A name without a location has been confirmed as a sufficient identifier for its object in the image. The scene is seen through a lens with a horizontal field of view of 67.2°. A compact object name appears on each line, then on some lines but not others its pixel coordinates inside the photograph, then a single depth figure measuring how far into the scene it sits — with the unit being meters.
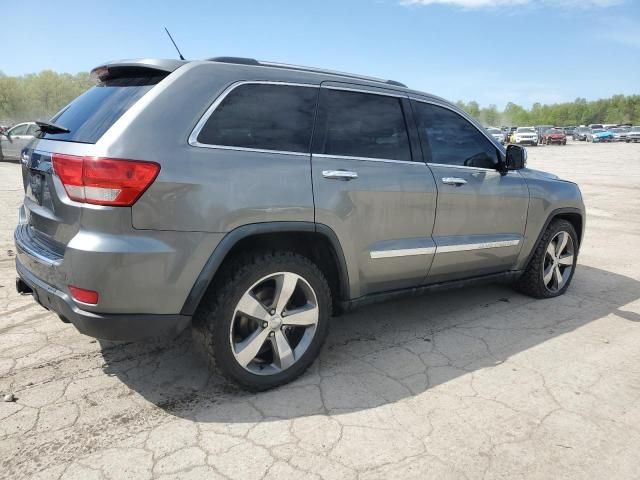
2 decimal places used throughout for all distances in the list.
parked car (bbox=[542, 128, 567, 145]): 50.56
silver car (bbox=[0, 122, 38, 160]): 19.39
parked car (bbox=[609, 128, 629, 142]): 58.53
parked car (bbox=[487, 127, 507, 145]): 44.97
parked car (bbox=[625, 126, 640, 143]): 55.56
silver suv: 2.32
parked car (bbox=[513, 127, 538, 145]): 46.75
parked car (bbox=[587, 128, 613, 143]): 59.16
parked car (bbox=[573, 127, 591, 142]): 66.00
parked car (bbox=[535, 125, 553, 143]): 53.59
